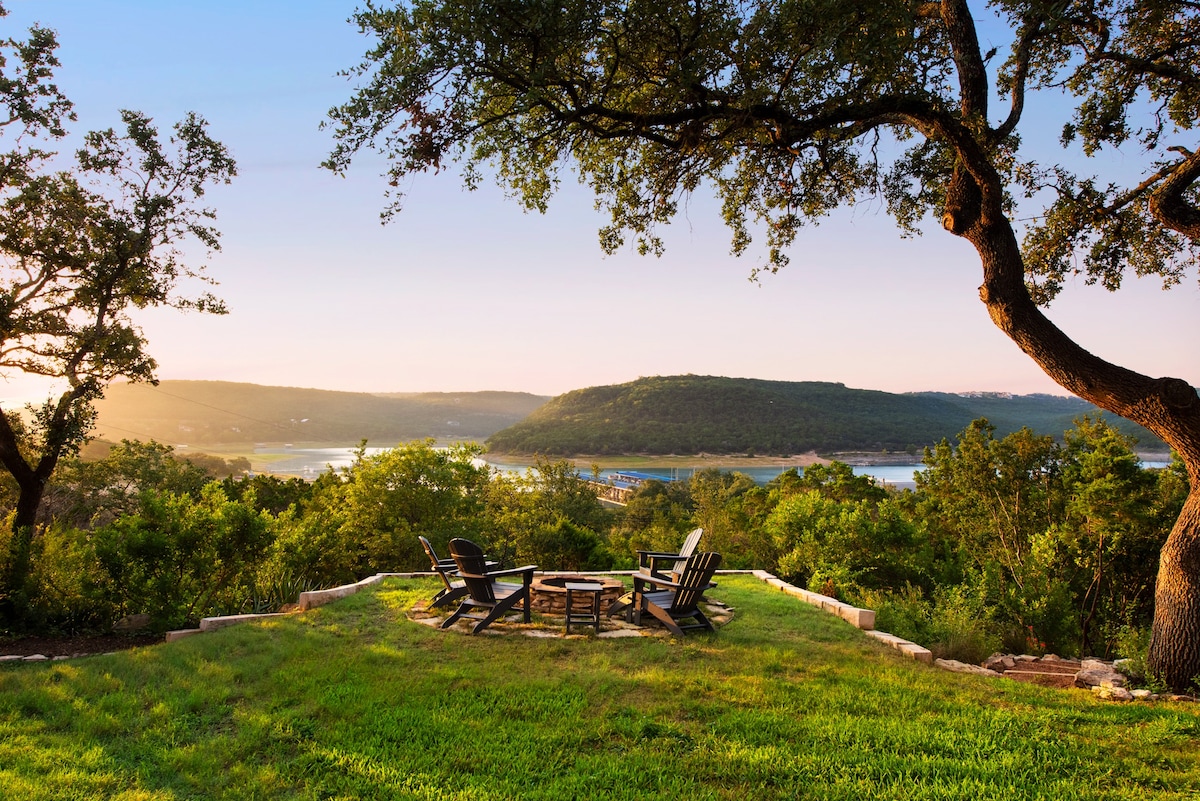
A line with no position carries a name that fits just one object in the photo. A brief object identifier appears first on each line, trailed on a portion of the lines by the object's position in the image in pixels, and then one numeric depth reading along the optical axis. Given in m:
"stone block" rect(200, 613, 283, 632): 5.91
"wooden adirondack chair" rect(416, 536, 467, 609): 6.46
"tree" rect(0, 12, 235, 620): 8.30
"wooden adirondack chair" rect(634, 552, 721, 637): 5.92
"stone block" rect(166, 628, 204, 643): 5.56
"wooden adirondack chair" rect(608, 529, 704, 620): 6.40
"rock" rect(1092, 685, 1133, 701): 4.63
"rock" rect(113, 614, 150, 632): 6.39
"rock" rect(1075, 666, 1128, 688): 5.01
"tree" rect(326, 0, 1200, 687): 5.42
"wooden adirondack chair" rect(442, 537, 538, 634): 5.95
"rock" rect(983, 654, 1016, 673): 5.70
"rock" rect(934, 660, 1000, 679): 4.95
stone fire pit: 6.80
